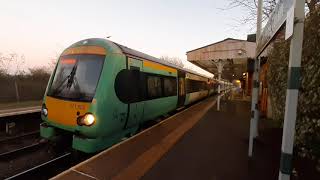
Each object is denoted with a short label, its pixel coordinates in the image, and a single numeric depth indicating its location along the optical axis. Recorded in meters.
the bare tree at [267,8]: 9.07
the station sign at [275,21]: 2.58
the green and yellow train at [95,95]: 5.45
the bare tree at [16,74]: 24.62
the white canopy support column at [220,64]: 17.47
